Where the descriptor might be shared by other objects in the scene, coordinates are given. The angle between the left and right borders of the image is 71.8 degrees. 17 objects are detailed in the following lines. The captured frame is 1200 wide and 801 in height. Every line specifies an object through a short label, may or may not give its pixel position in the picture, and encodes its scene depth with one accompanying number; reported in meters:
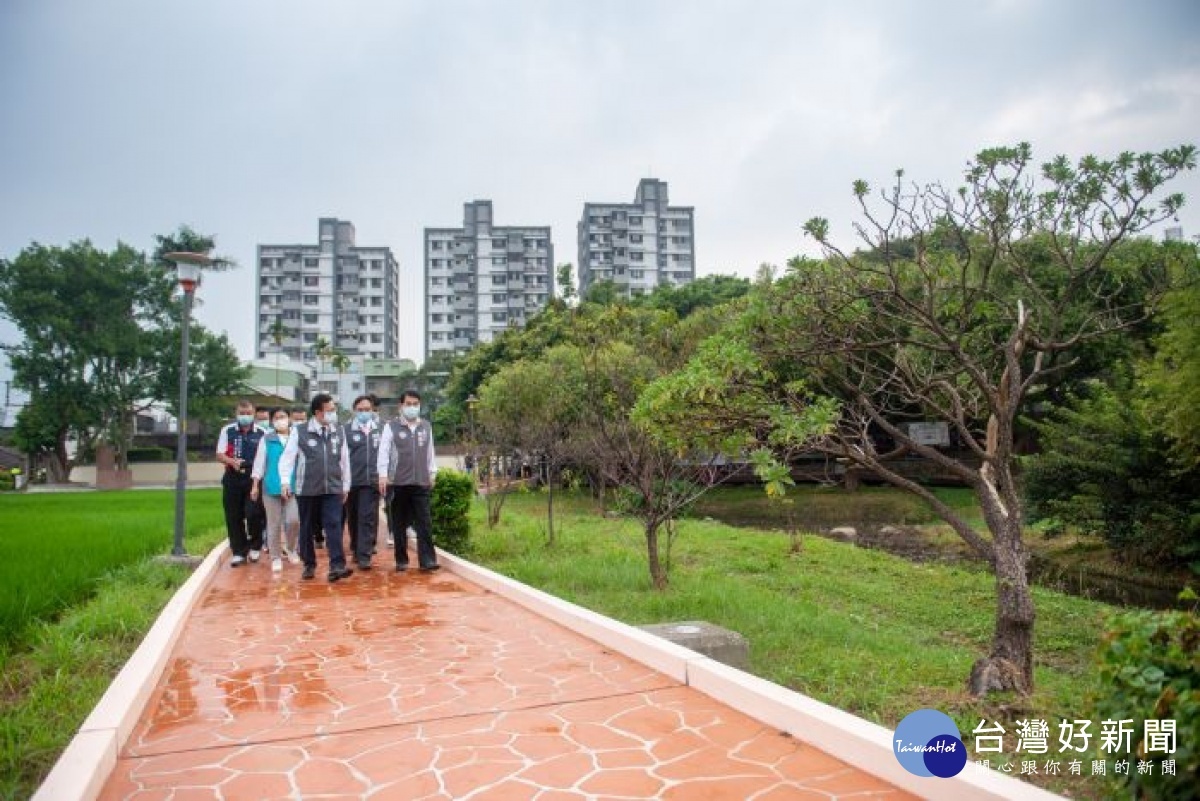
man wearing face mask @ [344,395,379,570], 8.60
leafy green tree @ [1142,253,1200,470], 10.07
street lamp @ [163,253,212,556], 8.91
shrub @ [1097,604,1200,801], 2.10
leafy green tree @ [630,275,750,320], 33.78
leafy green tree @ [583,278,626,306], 37.50
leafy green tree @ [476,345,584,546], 17.55
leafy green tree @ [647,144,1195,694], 5.25
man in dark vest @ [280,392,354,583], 8.02
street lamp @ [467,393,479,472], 19.48
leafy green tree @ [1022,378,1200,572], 12.81
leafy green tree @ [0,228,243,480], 35.00
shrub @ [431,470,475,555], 10.18
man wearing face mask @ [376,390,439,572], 8.21
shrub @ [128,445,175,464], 43.25
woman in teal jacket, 8.60
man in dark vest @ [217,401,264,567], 8.70
